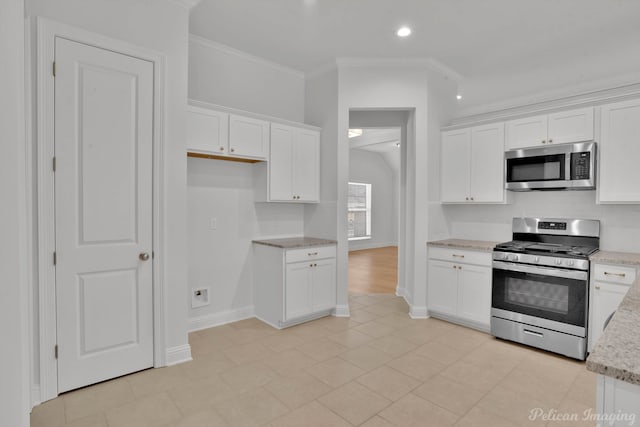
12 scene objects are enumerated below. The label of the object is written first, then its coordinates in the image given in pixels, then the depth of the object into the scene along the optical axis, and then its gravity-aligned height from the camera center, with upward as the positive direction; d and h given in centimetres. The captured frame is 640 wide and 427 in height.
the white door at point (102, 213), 229 -6
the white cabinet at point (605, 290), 265 -65
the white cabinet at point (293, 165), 373 +49
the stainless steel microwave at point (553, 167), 309 +41
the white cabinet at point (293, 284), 353 -85
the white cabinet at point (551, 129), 311 +79
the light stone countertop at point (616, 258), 263 -39
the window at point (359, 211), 974 -11
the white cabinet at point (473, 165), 366 +50
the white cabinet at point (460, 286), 344 -84
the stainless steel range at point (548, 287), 285 -71
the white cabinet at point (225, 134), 312 +71
